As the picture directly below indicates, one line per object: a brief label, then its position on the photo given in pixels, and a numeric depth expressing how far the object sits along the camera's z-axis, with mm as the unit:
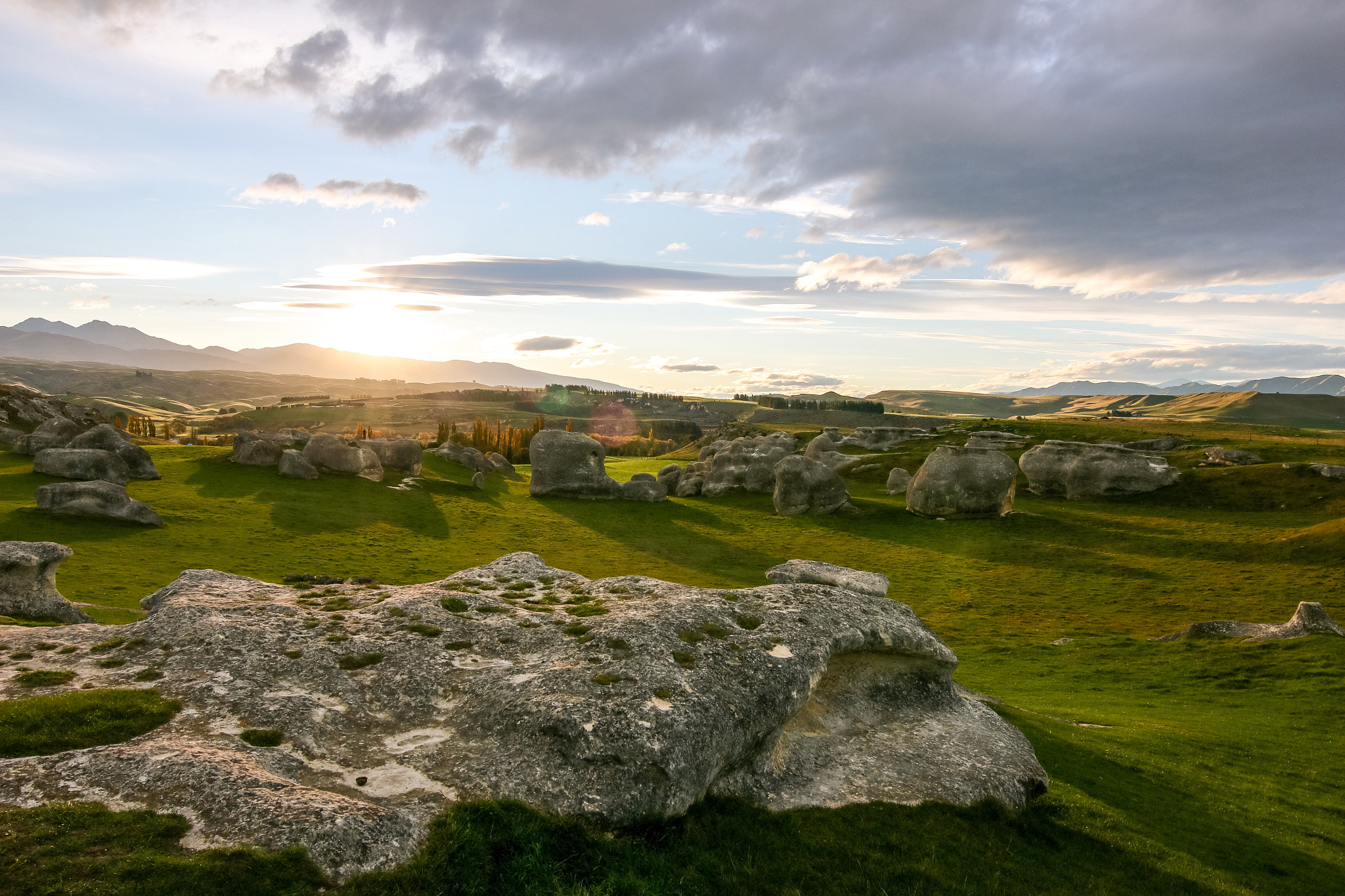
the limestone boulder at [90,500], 35719
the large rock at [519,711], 9547
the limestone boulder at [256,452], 56781
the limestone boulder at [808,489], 59094
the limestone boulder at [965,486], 56062
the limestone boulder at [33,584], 18703
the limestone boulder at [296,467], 55438
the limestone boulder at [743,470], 68688
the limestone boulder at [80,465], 44594
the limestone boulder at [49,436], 52594
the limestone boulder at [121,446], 48406
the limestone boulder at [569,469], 63906
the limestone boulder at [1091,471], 62562
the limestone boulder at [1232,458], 72438
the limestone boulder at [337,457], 58125
